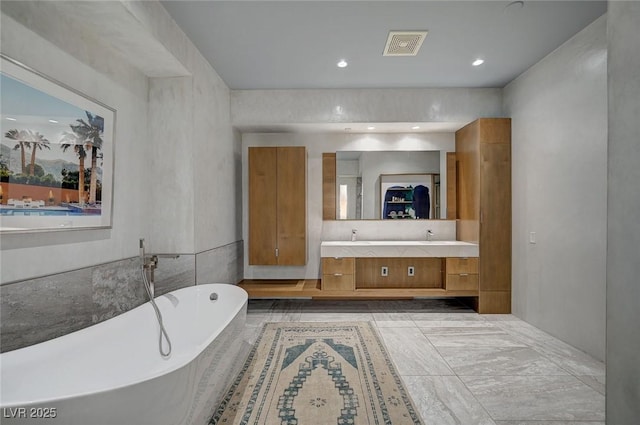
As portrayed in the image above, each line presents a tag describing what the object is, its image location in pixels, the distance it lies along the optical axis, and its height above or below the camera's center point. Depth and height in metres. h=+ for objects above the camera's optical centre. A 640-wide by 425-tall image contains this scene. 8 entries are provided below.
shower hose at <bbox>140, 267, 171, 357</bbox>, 2.27 -0.85
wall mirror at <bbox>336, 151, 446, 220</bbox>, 4.58 +0.39
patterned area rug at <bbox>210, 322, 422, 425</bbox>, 1.99 -1.23
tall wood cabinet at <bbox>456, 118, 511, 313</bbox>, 3.91 +0.00
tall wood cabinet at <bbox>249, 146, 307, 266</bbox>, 4.31 +0.06
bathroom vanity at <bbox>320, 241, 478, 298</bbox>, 4.00 -0.64
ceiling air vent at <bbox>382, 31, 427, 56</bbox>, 2.82 +1.52
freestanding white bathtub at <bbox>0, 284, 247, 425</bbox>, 1.13 -0.78
